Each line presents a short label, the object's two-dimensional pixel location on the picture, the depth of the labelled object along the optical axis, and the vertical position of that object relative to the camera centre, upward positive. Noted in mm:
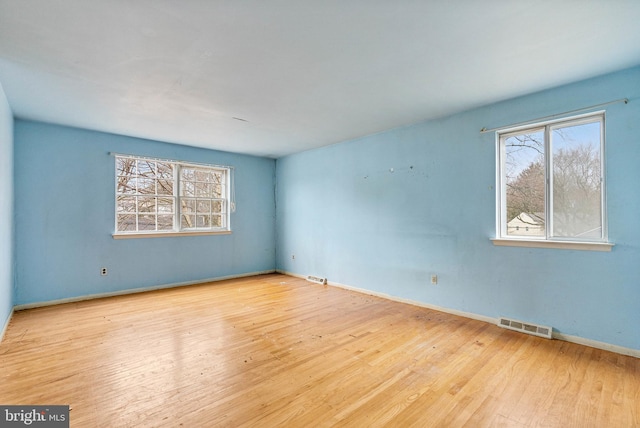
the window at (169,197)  4691 +345
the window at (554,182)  2779 +364
